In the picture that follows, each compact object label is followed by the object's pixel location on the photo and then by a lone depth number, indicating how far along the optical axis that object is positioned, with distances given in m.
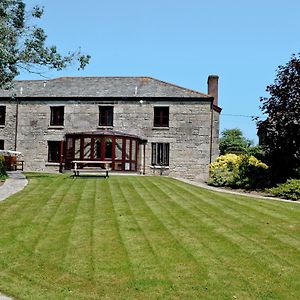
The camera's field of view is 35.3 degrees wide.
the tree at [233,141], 68.66
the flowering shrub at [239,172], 23.45
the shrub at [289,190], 19.45
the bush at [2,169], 24.38
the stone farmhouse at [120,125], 35.25
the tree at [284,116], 21.02
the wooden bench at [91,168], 26.06
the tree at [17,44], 23.98
